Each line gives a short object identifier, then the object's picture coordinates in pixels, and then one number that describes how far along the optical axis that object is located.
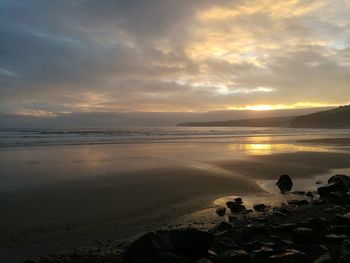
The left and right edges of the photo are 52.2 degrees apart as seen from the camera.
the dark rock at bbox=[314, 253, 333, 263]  5.22
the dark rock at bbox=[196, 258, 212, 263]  5.30
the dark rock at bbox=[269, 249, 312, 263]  5.24
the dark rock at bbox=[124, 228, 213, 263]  5.15
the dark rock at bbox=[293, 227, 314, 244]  6.31
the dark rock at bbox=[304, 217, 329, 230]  6.98
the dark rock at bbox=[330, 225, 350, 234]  6.79
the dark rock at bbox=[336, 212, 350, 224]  7.16
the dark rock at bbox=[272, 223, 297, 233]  7.01
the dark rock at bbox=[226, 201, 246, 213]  8.77
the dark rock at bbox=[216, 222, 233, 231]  7.20
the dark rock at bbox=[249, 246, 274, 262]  5.40
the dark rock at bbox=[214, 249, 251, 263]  5.27
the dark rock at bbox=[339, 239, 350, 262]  5.38
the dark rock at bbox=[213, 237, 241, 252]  5.86
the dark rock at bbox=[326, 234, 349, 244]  6.17
